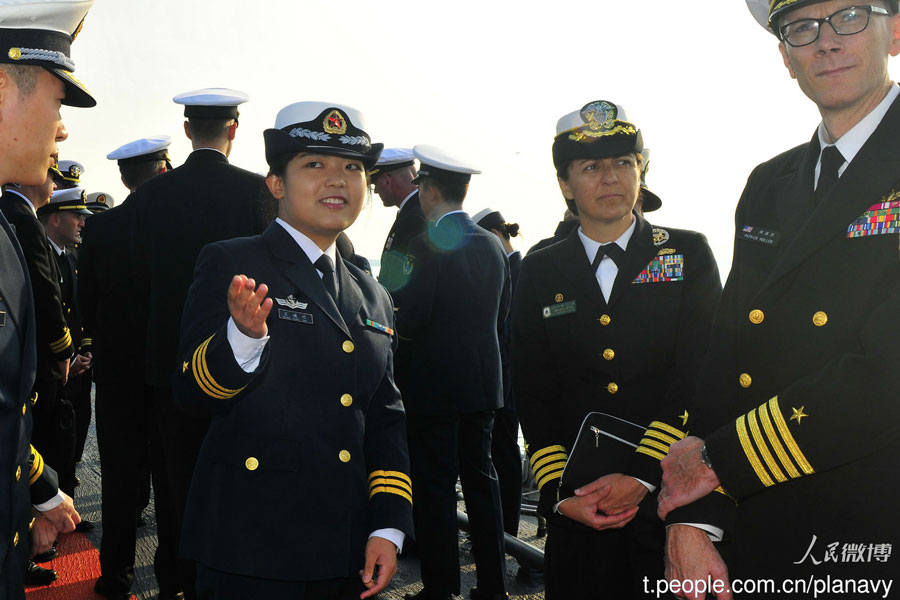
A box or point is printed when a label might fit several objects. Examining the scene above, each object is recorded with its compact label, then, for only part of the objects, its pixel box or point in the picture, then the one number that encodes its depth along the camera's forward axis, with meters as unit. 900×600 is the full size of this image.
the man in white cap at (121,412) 4.25
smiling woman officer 2.26
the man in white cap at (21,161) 1.81
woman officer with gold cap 2.67
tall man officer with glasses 1.80
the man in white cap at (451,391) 4.38
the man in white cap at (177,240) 3.73
